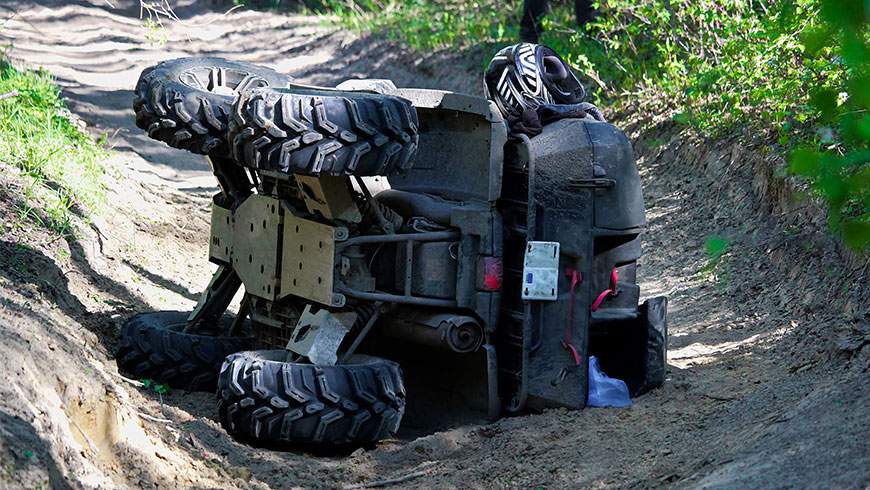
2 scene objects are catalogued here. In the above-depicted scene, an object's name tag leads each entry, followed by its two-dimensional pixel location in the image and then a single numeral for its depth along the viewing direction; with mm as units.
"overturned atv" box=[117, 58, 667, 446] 11352
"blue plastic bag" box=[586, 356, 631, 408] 12367
